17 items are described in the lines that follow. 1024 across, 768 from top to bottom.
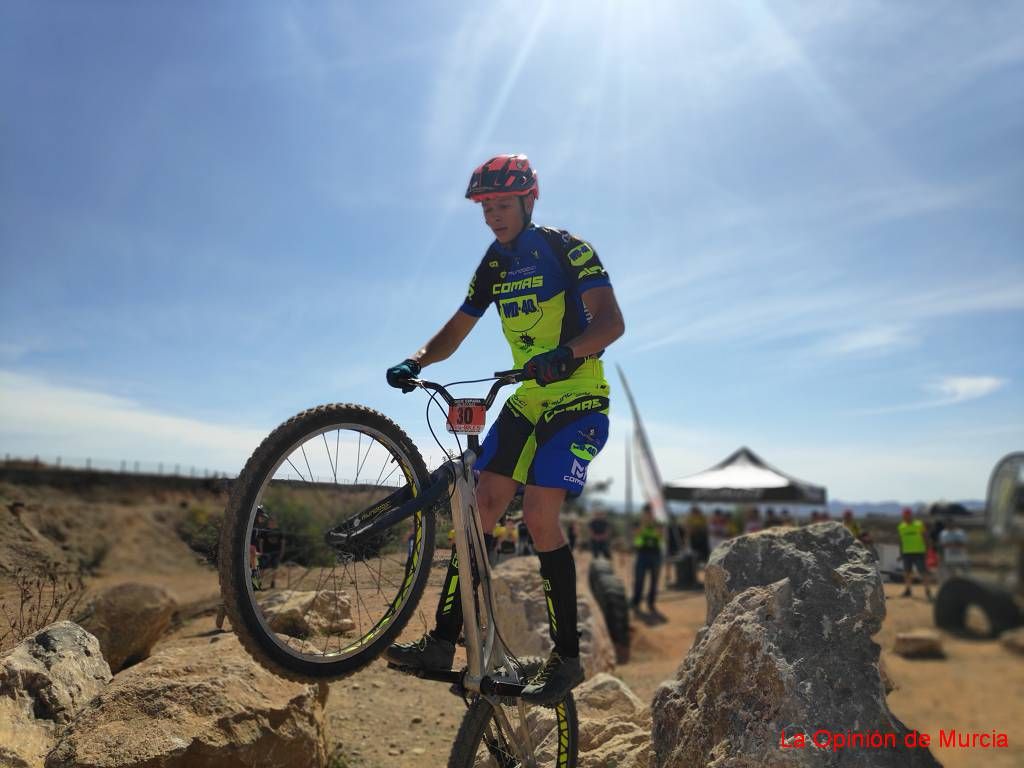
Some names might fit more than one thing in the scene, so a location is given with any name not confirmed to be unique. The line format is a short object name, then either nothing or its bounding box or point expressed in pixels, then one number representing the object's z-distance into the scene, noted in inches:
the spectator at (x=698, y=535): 867.4
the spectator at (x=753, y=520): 729.1
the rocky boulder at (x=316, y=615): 121.2
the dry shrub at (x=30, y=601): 140.4
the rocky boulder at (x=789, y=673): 124.3
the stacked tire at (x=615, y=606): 488.0
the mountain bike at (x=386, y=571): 107.4
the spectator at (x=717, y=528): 842.0
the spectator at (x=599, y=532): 691.4
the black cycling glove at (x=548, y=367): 114.6
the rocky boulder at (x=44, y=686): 126.3
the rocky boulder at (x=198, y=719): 127.6
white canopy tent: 748.0
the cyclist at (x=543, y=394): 125.8
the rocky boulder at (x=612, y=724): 156.8
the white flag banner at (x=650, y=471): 815.7
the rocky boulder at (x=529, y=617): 295.9
